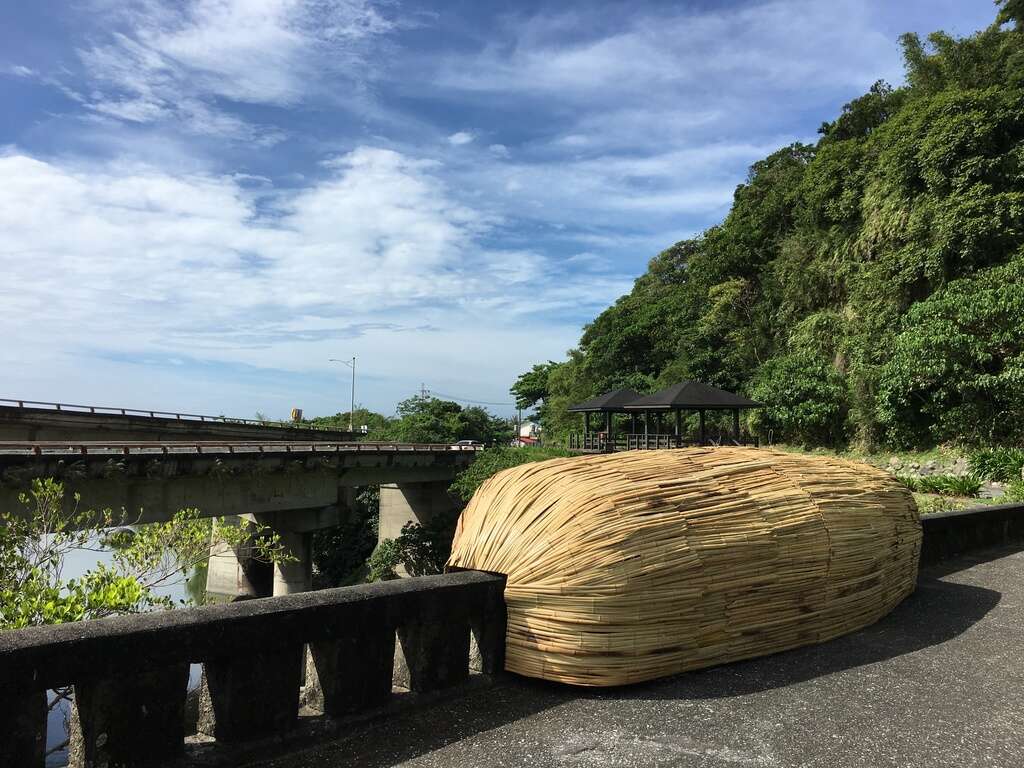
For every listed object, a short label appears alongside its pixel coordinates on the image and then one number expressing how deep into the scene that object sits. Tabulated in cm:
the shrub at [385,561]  2528
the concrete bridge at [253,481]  1565
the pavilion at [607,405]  2475
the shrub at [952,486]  1189
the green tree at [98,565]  390
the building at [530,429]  8060
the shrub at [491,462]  2006
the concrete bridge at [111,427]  2747
